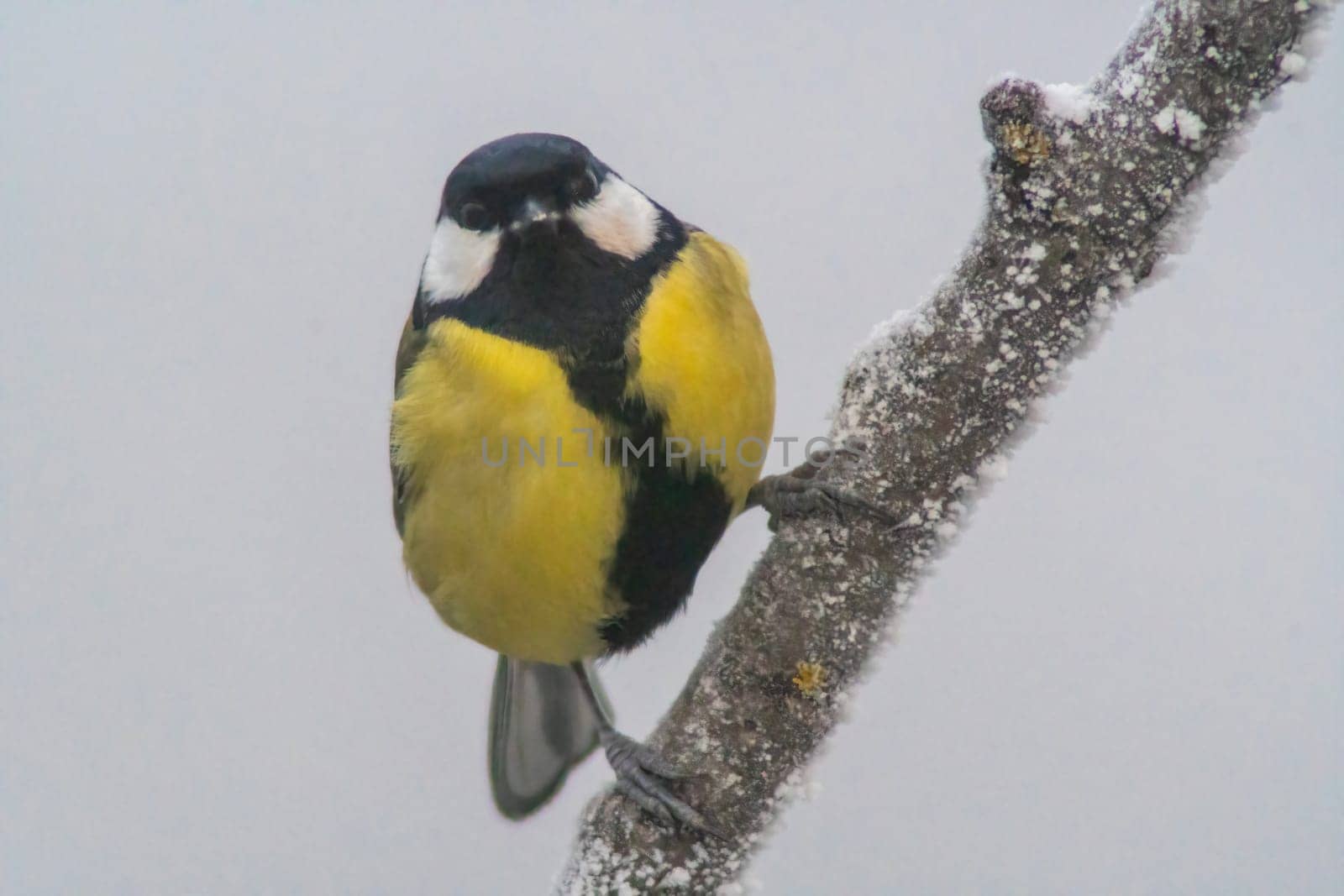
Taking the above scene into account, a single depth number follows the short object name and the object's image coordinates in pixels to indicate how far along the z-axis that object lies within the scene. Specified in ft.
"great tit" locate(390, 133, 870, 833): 10.89
